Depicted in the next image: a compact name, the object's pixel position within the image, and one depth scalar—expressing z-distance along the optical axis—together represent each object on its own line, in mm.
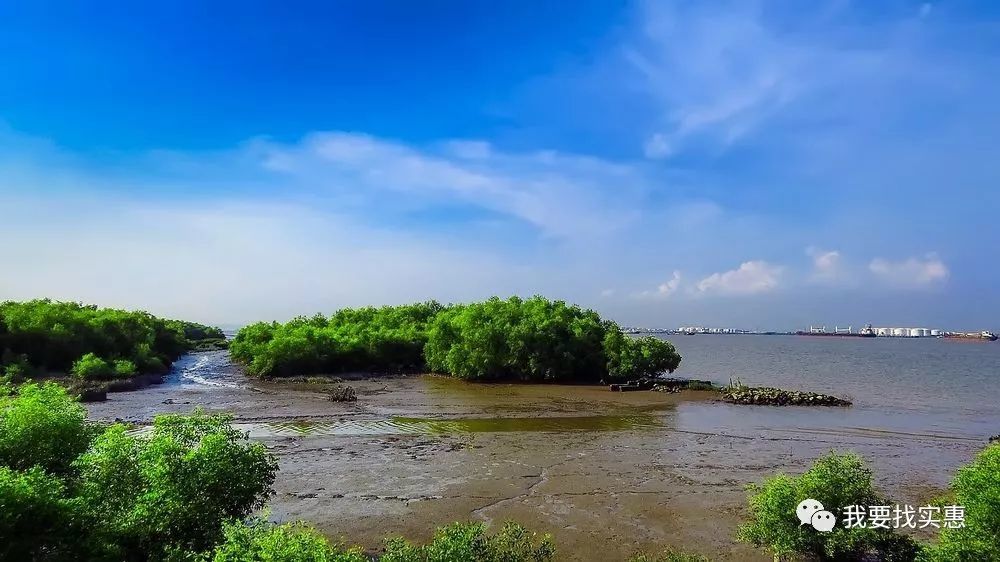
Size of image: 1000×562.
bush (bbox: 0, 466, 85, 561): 7348
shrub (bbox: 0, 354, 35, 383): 39250
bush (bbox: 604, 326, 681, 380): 51250
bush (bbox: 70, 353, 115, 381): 44094
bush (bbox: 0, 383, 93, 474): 10227
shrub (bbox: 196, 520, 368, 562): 6457
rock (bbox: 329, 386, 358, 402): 39034
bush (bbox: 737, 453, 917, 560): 10562
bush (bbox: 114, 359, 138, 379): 46281
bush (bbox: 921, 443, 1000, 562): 9078
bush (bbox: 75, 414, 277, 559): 8672
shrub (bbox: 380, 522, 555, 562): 8016
